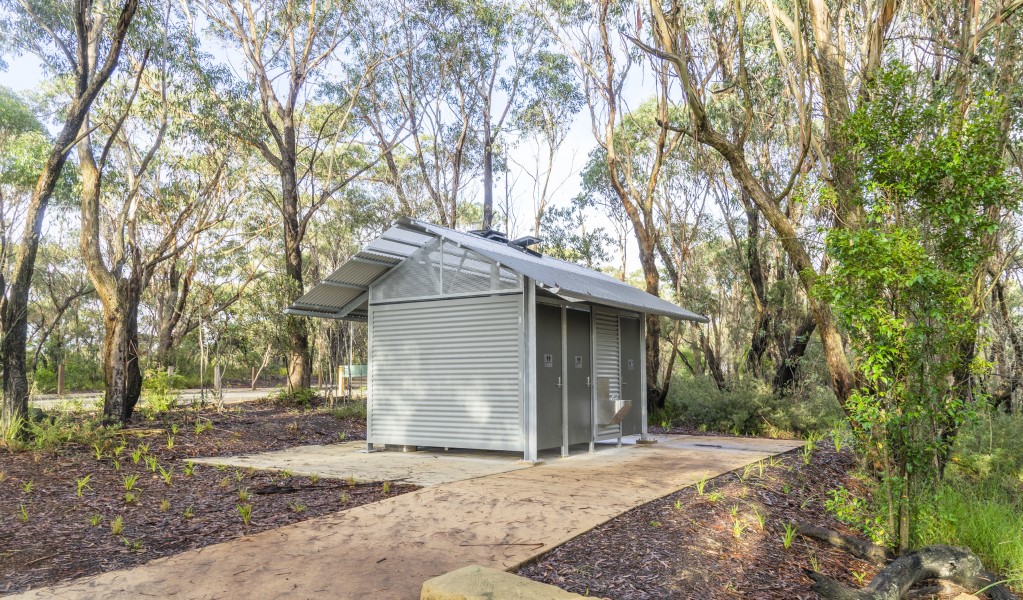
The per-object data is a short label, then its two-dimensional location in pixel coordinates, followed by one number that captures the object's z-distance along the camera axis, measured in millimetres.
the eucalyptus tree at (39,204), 9352
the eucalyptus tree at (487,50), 20266
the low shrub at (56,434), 8727
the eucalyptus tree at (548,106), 20547
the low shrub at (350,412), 14352
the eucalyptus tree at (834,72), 7004
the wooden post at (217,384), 15263
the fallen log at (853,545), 5094
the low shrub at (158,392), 13320
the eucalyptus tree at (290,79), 17078
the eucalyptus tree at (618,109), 14375
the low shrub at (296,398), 16312
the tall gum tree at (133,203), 10789
